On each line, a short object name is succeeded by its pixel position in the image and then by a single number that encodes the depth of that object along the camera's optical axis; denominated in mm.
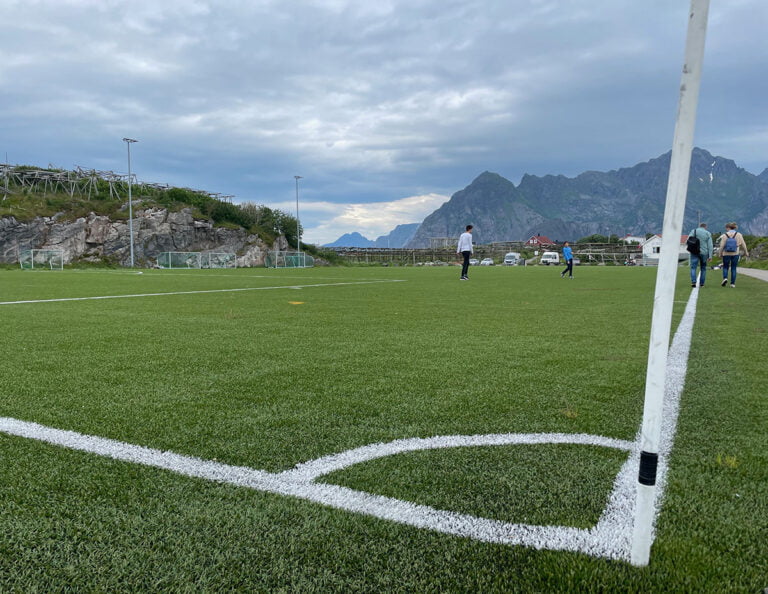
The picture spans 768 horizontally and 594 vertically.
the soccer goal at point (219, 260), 46031
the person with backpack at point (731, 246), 12180
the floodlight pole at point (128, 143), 38319
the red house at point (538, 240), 154050
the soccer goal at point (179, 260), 42250
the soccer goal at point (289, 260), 48850
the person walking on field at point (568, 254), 21641
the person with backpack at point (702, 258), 11330
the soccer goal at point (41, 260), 36000
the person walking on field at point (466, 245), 16328
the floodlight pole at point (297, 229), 52125
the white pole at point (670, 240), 1169
